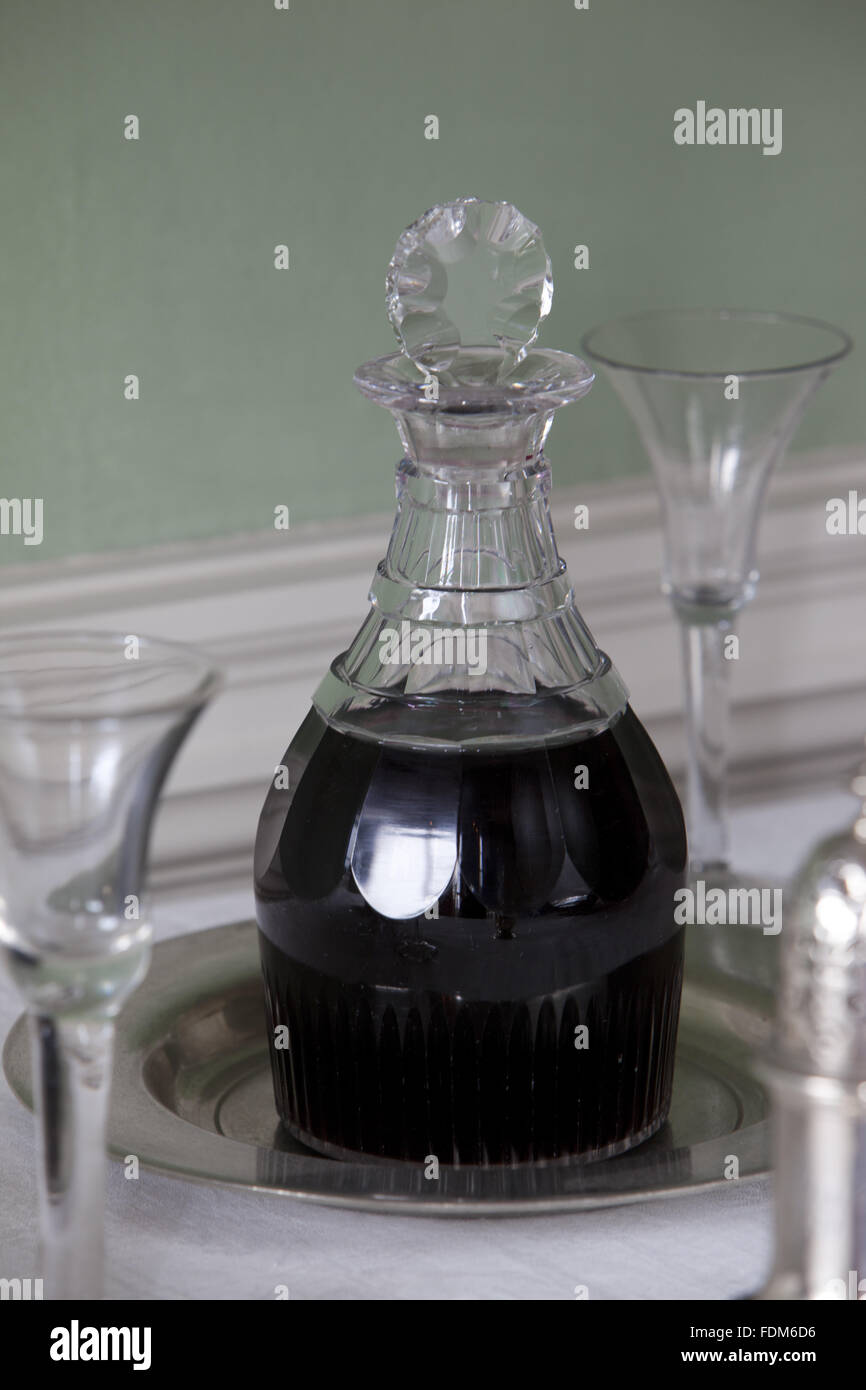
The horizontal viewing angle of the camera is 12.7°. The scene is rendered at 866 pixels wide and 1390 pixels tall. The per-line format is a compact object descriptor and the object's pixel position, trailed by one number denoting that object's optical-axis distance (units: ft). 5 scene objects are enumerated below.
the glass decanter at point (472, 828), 3.51
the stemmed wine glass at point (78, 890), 3.11
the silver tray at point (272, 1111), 3.45
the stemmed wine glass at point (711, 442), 4.16
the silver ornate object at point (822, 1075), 3.01
